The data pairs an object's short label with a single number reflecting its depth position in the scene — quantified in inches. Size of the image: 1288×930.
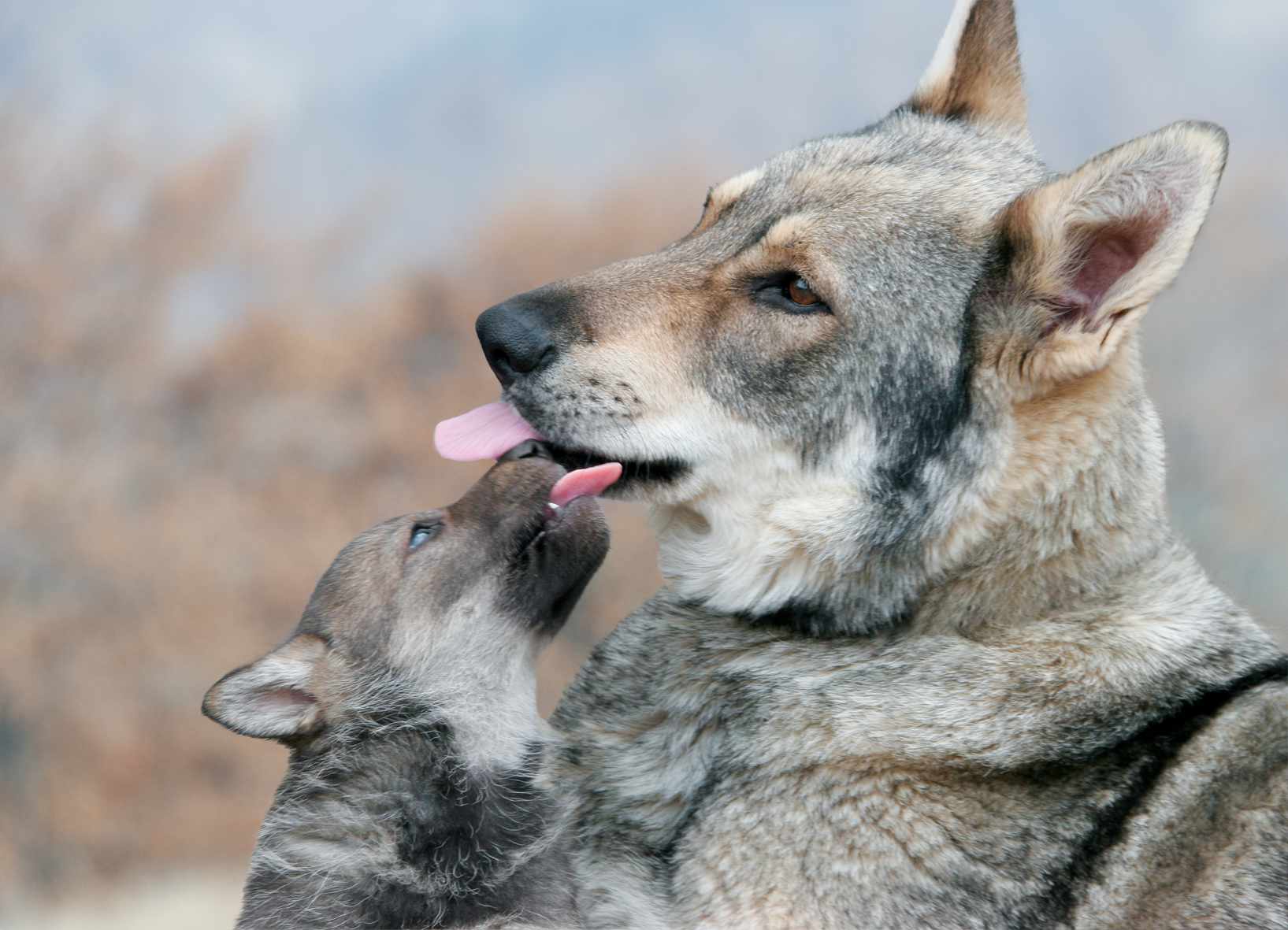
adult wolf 235.8
